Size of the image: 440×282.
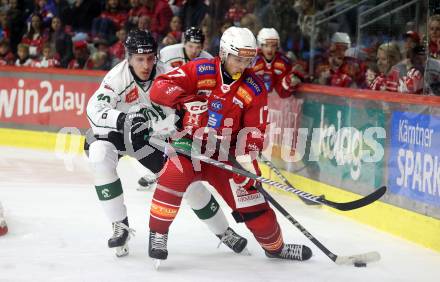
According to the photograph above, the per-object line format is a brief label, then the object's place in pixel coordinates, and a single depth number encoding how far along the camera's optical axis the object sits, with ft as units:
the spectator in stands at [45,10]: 63.51
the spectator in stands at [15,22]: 64.34
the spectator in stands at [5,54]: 61.57
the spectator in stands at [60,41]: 60.95
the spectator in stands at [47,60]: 60.70
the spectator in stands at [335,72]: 44.68
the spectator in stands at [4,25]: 64.28
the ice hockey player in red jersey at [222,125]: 27.55
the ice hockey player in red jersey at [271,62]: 48.34
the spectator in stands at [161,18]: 59.11
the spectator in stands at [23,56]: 61.16
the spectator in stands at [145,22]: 58.49
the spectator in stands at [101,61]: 59.41
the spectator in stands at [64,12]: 62.85
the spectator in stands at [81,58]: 60.18
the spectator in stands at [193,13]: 57.67
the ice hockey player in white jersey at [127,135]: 28.63
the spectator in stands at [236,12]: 54.65
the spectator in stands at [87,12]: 62.34
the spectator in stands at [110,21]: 61.41
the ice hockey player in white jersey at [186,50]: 44.37
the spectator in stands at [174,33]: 57.21
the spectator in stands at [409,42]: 38.09
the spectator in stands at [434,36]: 36.47
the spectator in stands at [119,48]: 59.62
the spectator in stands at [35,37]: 62.23
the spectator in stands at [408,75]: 36.81
